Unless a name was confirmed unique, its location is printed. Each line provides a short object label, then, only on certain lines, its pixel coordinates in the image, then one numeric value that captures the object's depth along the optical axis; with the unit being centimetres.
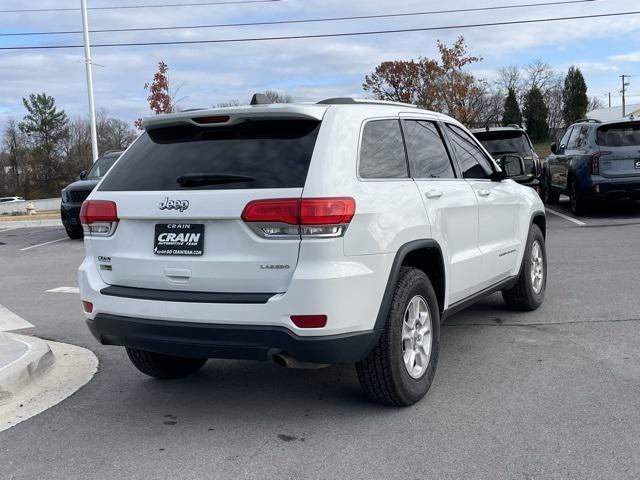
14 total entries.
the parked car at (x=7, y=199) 6669
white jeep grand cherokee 360
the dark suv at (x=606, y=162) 1282
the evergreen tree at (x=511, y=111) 6750
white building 7075
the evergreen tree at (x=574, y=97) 7762
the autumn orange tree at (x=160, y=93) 2981
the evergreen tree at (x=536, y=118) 6856
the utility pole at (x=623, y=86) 9425
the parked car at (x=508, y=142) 1348
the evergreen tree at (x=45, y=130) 8194
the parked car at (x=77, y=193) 1459
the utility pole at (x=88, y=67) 2389
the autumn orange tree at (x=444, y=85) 4128
